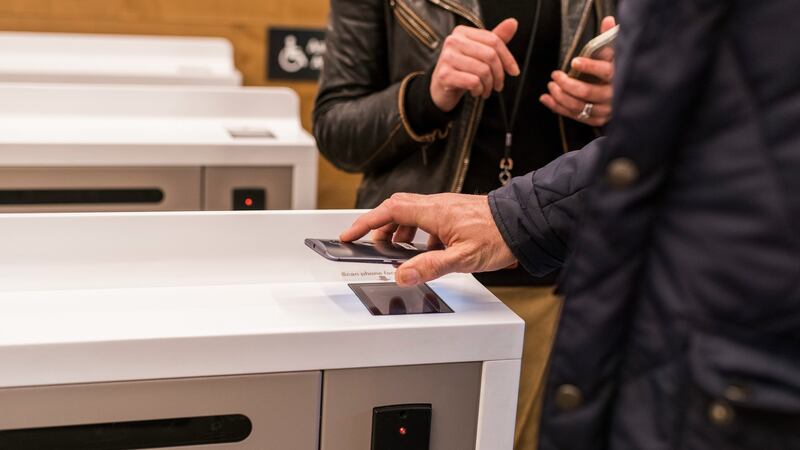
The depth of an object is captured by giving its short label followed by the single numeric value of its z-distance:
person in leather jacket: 1.07
